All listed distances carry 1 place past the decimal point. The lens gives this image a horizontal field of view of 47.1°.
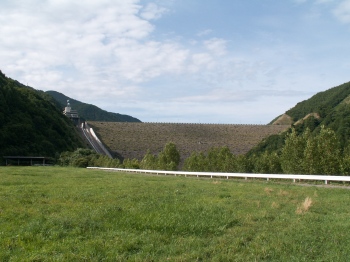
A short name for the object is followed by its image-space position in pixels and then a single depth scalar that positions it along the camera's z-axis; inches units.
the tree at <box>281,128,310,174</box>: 1393.9
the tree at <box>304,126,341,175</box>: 1275.8
